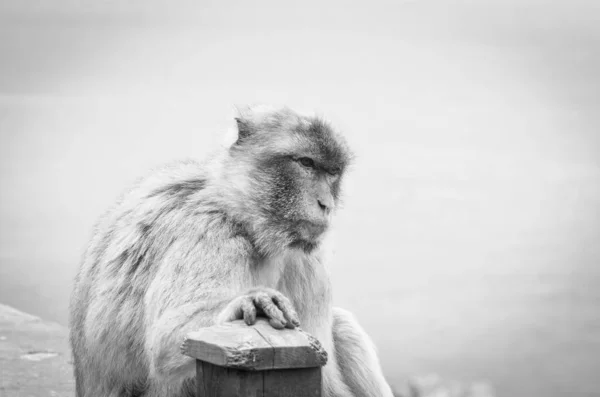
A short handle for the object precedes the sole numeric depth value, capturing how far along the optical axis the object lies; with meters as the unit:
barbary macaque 3.31
